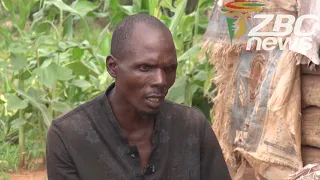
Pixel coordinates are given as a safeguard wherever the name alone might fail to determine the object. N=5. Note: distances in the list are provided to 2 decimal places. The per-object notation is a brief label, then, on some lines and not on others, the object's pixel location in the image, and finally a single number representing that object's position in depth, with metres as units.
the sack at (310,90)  3.67
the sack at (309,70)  3.62
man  2.20
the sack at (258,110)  3.64
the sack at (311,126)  3.70
